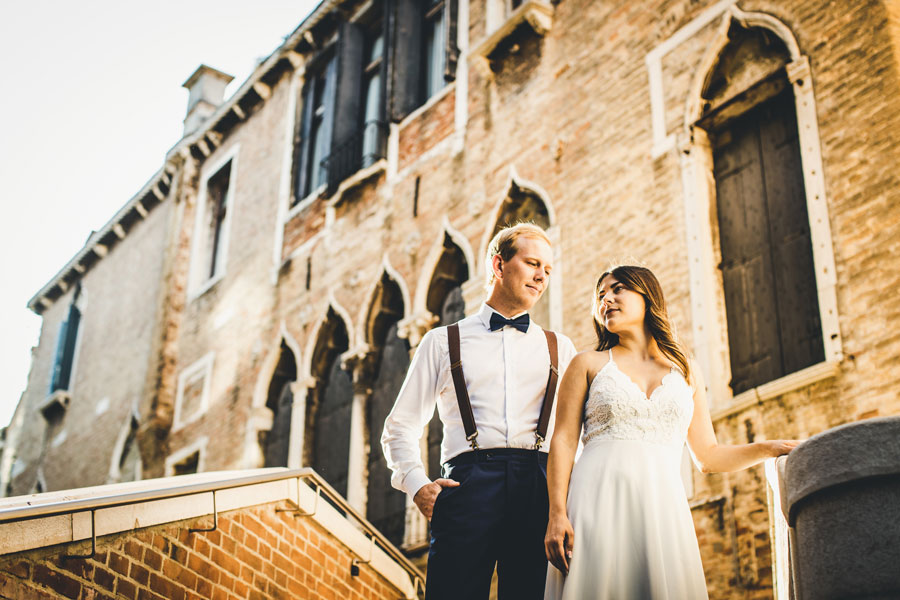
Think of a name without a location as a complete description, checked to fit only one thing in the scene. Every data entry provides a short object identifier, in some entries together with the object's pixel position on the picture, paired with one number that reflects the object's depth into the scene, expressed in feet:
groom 9.86
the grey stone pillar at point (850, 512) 9.10
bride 9.36
